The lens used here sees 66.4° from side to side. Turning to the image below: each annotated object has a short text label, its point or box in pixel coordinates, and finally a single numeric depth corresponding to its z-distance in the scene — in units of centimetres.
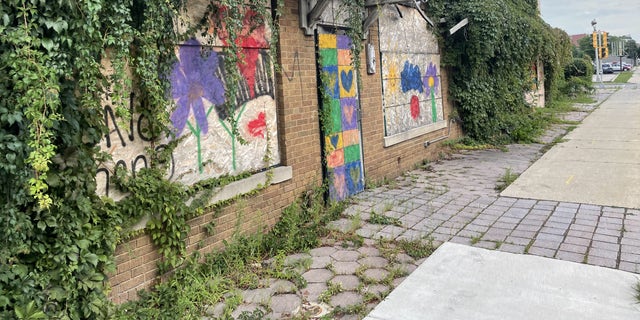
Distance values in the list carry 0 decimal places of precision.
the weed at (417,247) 499
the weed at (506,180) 772
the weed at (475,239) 528
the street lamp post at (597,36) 3416
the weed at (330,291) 408
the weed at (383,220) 597
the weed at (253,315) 371
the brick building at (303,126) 460
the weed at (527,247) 496
